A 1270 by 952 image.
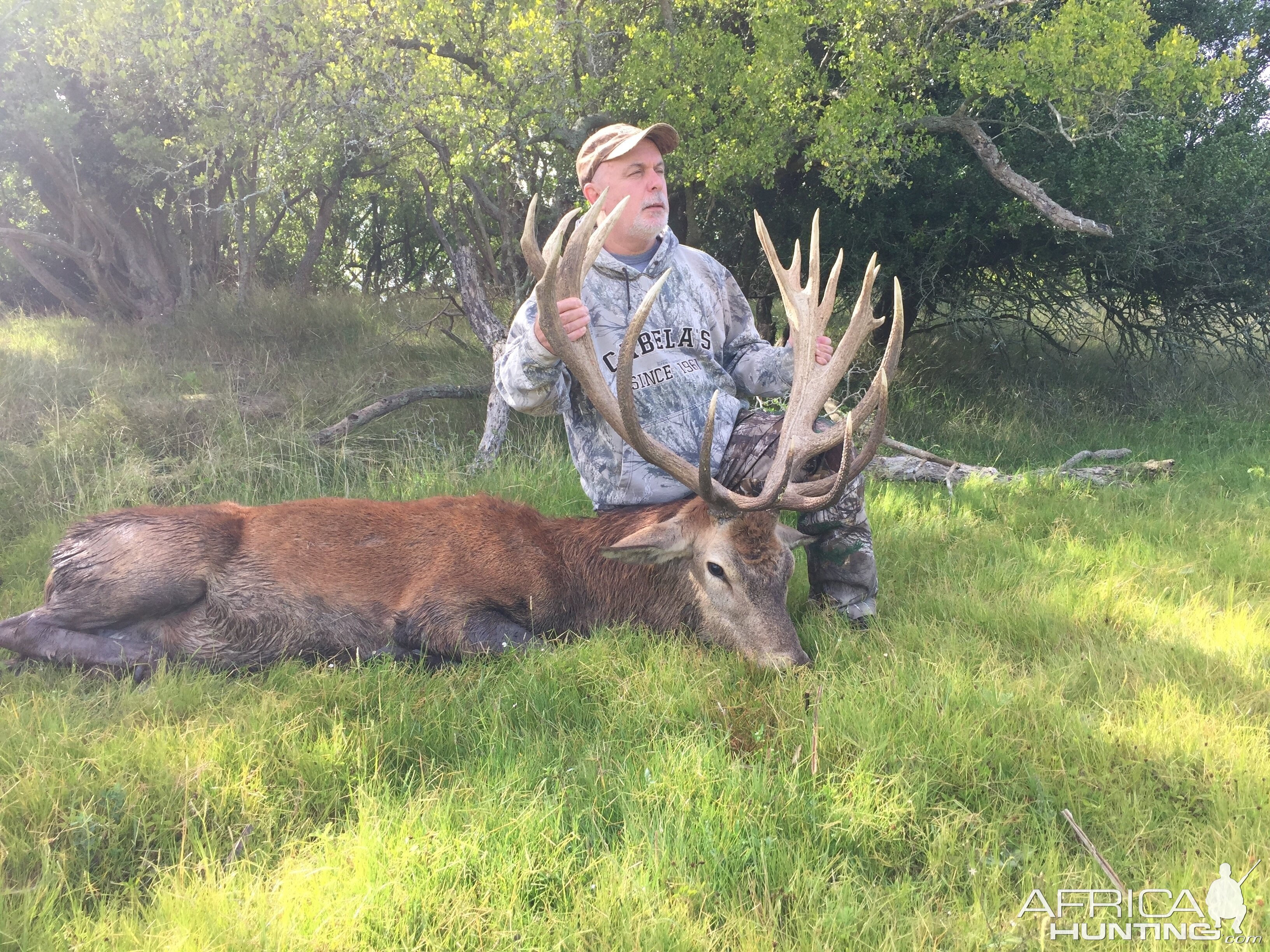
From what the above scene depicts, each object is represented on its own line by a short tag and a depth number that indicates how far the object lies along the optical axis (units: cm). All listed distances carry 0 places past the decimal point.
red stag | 321
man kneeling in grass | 354
